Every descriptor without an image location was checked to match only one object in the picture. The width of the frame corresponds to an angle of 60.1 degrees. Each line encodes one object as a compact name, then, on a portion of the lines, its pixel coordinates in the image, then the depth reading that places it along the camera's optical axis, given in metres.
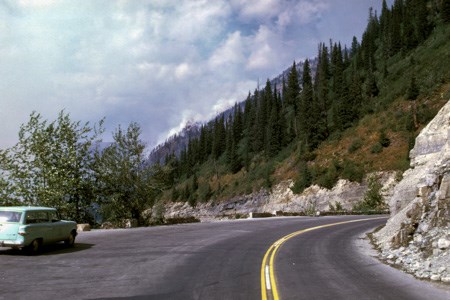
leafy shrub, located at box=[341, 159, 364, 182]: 59.88
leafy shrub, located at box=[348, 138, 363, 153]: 67.69
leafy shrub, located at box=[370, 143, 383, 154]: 61.88
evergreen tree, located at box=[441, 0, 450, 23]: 85.31
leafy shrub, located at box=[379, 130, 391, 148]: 62.01
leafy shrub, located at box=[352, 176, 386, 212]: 46.68
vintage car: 13.18
